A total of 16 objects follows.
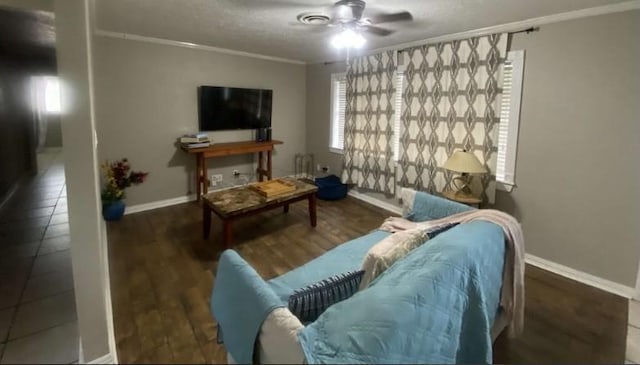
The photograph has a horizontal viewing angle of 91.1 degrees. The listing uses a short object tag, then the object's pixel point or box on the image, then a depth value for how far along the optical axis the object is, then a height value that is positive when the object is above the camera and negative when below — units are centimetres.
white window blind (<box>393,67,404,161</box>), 359 +29
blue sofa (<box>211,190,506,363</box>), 87 -54
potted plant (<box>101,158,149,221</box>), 329 -55
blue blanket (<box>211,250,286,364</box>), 96 -55
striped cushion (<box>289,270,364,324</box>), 117 -61
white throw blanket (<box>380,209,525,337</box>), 162 -66
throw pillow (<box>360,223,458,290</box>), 131 -49
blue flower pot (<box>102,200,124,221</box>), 328 -80
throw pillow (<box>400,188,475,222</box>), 213 -47
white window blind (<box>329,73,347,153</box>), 453 +40
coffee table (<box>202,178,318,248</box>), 268 -60
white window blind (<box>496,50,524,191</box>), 267 +20
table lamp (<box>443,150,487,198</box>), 264 -20
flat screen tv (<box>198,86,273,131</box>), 398 +38
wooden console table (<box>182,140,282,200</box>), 380 -20
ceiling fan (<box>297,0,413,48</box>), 218 +90
